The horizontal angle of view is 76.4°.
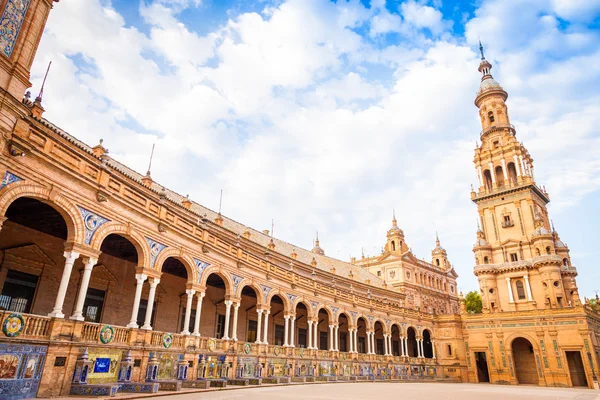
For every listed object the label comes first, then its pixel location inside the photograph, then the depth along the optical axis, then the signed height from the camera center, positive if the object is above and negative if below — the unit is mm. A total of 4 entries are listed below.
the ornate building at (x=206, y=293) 12477 +3796
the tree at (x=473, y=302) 74188 +10110
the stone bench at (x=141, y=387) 13898 -1281
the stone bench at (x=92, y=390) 12297 -1246
